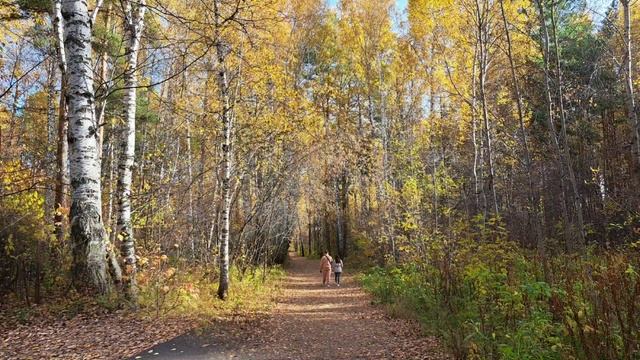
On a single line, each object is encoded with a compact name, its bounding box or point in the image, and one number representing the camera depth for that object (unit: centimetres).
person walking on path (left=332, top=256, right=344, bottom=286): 1675
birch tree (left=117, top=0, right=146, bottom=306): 767
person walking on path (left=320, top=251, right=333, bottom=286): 1691
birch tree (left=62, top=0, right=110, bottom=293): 550
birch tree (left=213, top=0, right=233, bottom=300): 969
